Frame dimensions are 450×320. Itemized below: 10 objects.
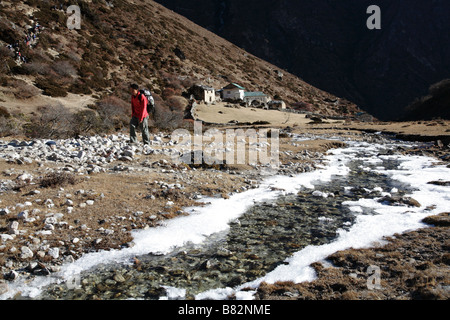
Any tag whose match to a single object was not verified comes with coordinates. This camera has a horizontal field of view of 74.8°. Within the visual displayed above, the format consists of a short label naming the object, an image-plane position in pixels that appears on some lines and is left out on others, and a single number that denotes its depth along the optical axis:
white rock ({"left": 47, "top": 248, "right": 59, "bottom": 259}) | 4.36
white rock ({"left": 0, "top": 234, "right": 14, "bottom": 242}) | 4.52
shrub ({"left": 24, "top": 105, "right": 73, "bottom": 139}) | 13.55
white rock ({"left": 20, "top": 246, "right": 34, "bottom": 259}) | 4.24
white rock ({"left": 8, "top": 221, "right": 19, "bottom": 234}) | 4.71
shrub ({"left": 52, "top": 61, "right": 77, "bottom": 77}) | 31.02
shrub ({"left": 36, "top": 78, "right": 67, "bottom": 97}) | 26.36
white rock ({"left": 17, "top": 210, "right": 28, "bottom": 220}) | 5.05
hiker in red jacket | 10.51
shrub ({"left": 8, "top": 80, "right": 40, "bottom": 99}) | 23.62
